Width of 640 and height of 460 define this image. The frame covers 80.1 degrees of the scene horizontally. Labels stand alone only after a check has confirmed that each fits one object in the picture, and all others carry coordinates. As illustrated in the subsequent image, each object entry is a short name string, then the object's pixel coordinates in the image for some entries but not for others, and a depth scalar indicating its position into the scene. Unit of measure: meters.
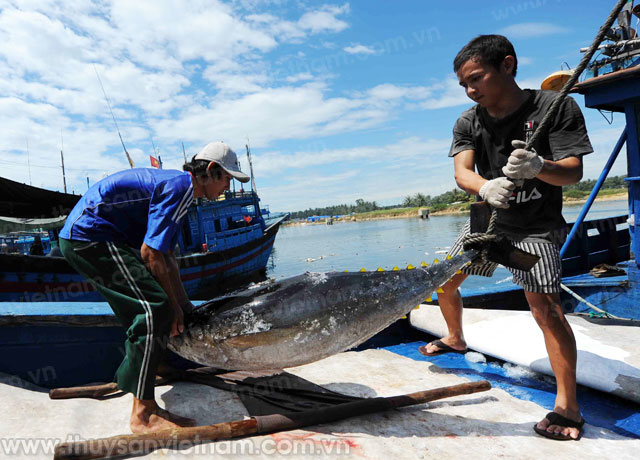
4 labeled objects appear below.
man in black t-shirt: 2.28
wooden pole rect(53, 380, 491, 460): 1.89
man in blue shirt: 2.25
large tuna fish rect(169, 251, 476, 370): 2.28
